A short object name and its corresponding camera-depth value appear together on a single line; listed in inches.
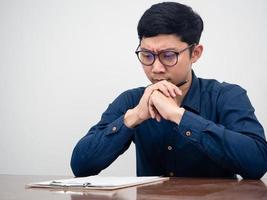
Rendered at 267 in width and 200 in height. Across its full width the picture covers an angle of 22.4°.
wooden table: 44.9
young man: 56.9
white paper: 48.3
